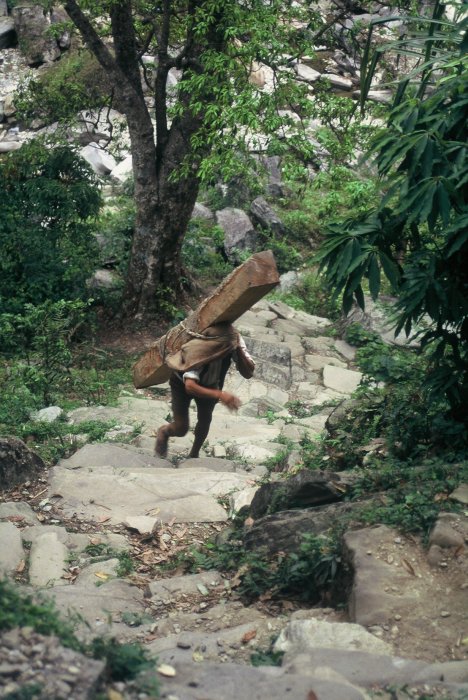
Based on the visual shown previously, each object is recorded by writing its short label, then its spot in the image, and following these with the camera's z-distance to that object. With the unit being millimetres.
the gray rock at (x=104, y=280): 14742
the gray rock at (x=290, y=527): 5508
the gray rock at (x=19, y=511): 6570
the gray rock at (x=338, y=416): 8430
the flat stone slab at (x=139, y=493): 6996
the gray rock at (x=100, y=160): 19984
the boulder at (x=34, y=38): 23484
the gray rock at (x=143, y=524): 6609
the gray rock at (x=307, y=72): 23703
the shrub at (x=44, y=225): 13664
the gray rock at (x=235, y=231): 17562
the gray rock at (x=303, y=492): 6094
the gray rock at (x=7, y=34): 23906
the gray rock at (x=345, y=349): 14953
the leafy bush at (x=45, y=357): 10688
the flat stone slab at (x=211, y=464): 8672
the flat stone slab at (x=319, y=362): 14155
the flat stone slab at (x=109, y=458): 8266
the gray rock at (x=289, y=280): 17125
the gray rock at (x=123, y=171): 19705
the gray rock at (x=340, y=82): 23875
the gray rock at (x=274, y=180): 20062
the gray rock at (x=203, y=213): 18438
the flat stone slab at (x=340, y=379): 13445
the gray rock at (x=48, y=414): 9797
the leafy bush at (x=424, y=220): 5758
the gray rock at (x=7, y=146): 20219
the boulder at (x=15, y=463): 7410
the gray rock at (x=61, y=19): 23719
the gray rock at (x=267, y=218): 18484
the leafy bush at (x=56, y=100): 14406
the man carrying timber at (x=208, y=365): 7477
